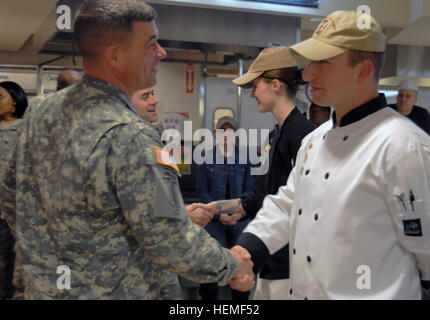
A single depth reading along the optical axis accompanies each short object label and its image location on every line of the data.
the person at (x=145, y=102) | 2.50
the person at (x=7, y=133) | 3.14
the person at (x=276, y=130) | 1.99
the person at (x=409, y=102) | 4.99
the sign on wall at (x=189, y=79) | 6.55
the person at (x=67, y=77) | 2.81
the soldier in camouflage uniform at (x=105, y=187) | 1.17
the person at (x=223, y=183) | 3.81
